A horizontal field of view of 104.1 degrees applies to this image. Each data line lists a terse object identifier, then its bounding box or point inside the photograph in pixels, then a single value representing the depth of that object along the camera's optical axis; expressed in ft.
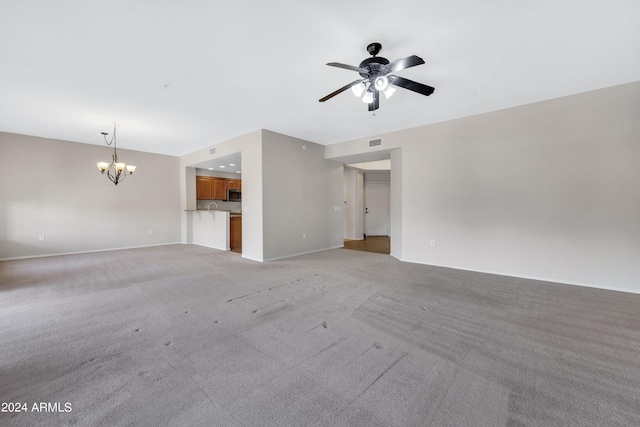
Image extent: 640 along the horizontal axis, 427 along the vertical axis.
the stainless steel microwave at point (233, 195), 30.01
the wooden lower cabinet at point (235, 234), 22.68
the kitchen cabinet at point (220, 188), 28.55
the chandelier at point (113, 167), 17.30
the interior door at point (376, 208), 31.71
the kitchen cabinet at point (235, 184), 30.19
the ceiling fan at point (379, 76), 7.65
